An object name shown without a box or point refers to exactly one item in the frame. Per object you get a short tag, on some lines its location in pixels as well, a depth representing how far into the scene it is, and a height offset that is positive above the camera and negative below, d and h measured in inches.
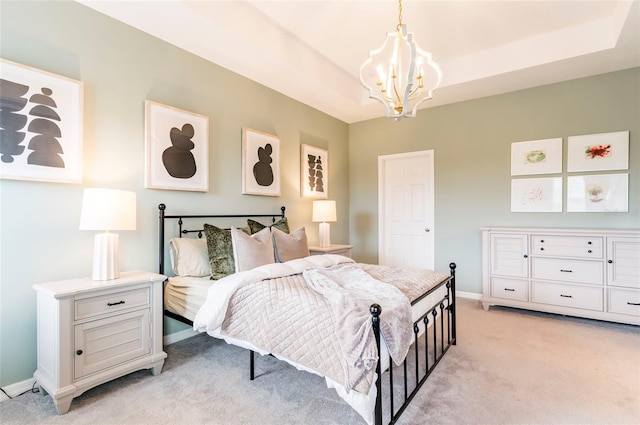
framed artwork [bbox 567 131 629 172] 135.9 +26.5
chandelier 83.0 +39.4
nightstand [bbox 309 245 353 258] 158.3 -20.2
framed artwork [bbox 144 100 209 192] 106.8 +22.7
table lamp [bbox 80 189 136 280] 79.6 -2.4
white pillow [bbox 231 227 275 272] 100.5 -13.5
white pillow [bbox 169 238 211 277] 107.7 -16.7
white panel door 186.5 +0.4
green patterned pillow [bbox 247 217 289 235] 128.3 -6.5
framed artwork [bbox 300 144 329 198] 176.4 +23.0
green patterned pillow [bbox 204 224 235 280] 105.0 -14.2
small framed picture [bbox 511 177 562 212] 149.2 +8.0
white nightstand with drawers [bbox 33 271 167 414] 71.9 -30.6
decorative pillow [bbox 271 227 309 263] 115.0 -13.3
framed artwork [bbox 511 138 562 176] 148.9 +26.6
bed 58.8 -22.4
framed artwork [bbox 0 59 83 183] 78.6 +22.9
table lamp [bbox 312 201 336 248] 169.2 -2.9
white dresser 122.7 -25.9
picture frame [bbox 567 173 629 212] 135.6 +8.1
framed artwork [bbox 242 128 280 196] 140.5 +22.5
